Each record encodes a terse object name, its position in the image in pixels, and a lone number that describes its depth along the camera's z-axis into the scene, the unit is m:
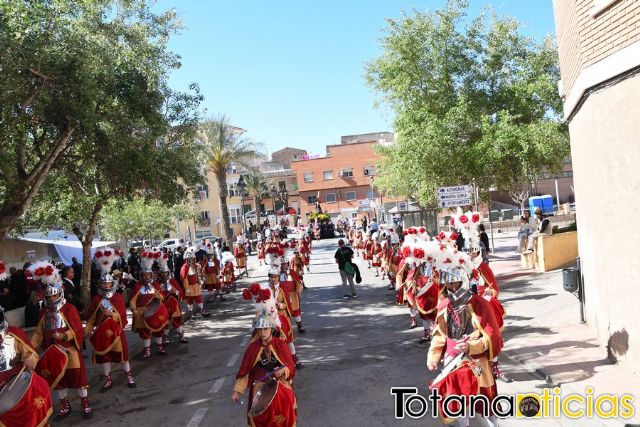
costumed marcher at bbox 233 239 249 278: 28.27
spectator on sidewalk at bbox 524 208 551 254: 18.50
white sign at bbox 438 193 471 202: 17.59
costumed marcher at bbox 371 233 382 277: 21.59
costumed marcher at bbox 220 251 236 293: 21.91
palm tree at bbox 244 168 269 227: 63.12
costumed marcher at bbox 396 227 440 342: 10.39
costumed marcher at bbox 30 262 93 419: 7.87
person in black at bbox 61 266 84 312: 12.72
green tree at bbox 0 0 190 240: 10.27
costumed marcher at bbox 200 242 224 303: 19.34
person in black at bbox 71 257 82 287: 19.62
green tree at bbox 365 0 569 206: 19.64
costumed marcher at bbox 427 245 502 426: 5.57
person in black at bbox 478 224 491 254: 16.75
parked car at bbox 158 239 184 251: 45.64
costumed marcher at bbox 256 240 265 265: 30.15
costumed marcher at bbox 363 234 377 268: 24.03
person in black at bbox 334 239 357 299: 17.56
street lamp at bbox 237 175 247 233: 34.91
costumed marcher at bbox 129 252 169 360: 11.46
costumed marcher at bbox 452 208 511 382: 8.91
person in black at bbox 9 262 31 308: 15.92
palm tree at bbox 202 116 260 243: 35.75
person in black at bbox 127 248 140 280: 21.01
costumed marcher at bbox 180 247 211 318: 15.45
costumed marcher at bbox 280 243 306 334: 11.78
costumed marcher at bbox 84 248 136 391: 9.20
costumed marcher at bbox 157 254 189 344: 12.52
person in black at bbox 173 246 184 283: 20.72
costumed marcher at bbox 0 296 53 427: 6.01
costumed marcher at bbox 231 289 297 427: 5.63
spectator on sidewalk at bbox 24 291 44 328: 13.33
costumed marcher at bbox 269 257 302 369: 9.10
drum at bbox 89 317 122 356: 9.18
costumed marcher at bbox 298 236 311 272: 24.02
